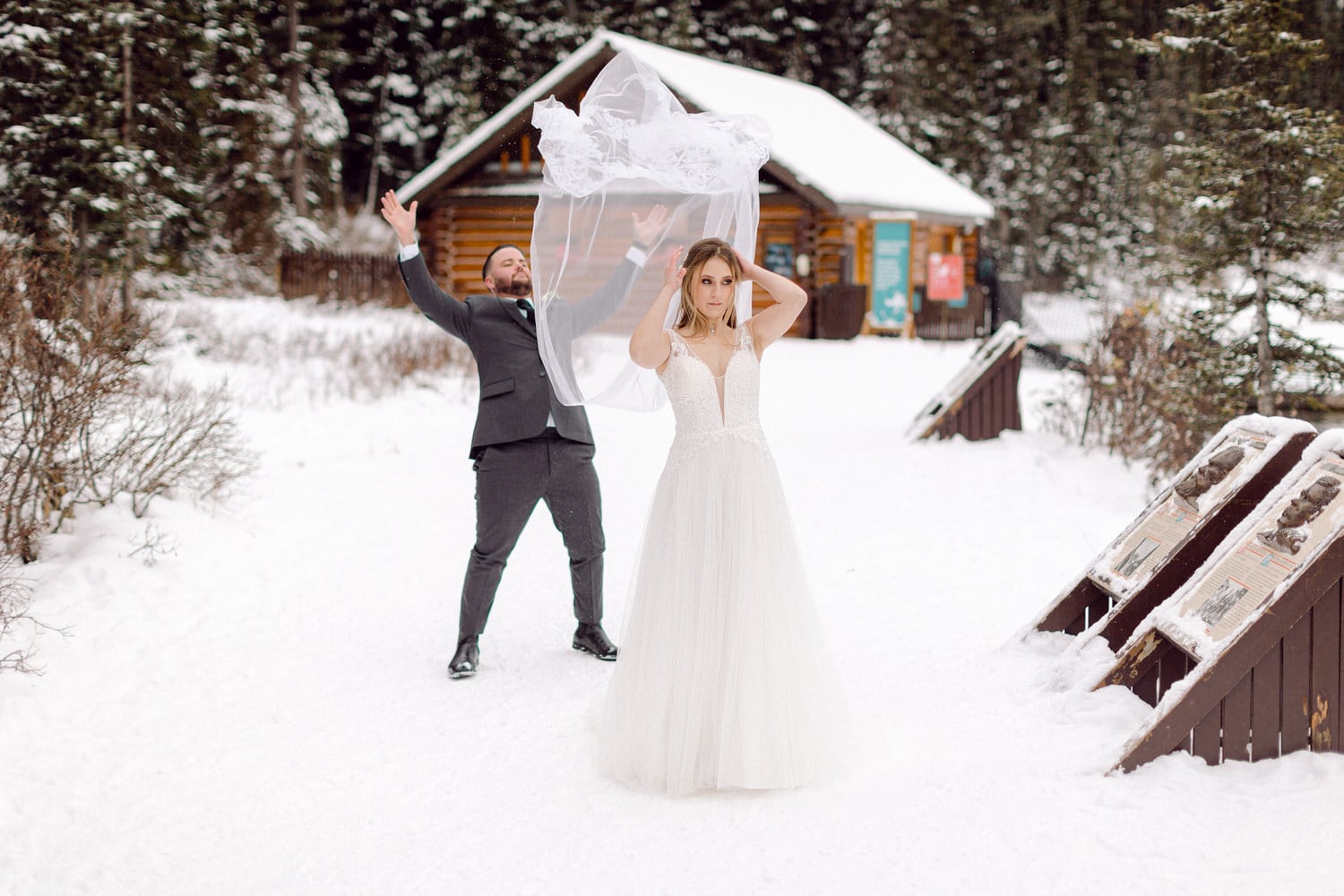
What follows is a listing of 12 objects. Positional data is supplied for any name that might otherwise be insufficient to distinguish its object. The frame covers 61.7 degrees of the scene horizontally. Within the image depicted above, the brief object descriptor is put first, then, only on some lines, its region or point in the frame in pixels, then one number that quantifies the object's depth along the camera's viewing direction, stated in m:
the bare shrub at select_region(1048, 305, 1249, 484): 9.03
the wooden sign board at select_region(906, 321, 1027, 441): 10.05
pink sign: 22.44
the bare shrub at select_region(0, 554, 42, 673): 4.78
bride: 3.80
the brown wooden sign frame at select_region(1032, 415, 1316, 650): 4.48
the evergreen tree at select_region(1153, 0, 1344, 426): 8.93
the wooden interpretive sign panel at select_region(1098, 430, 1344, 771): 3.68
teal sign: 21.83
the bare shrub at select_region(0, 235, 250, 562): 6.07
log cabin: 20.48
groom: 4.96
